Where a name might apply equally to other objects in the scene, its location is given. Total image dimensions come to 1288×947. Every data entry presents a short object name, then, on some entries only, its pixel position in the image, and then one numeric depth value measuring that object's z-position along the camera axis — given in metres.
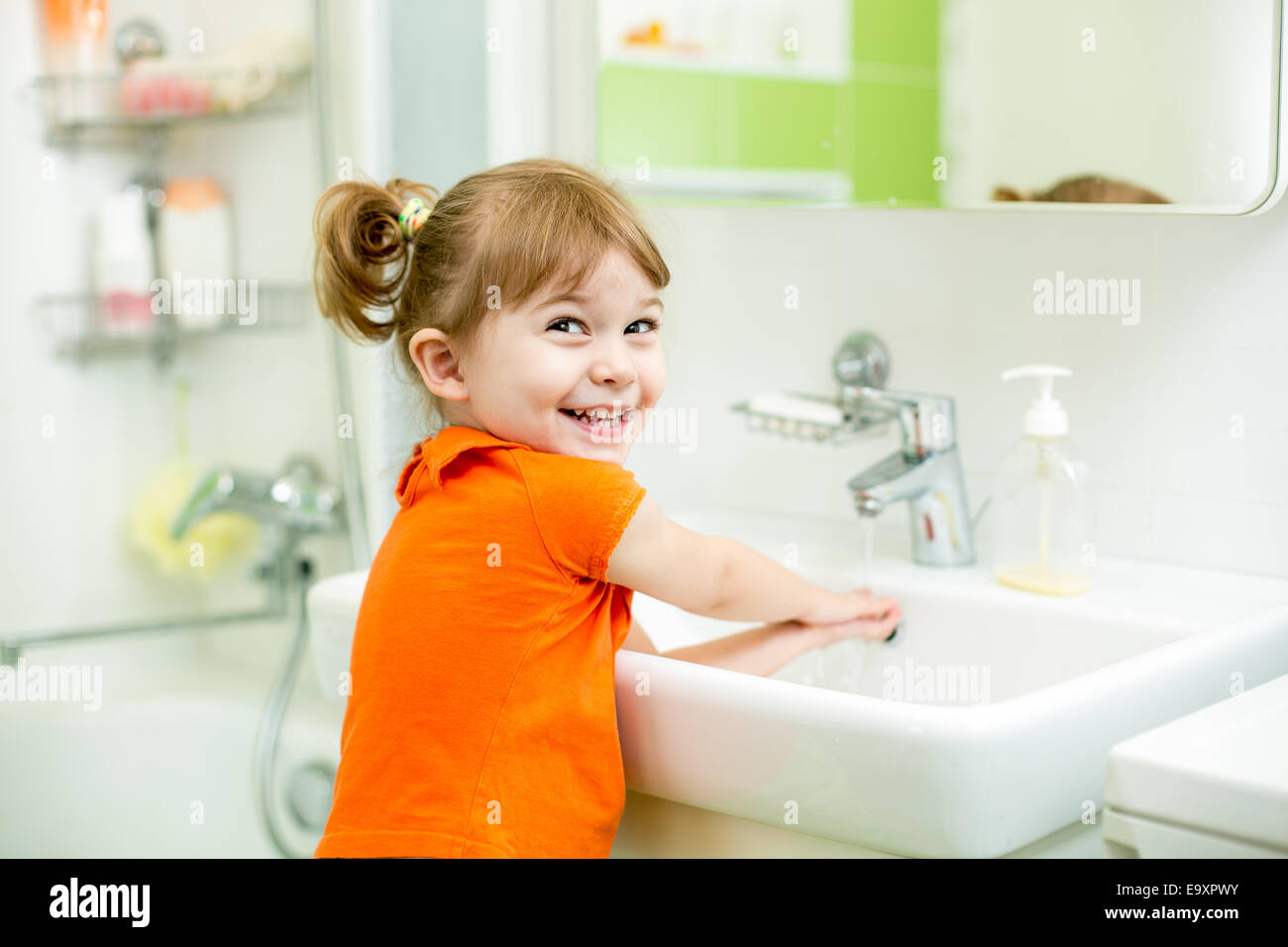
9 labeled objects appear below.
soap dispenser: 1.00
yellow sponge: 1.62
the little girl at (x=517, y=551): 0.77
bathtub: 1.50
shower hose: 1.50
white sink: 0.68
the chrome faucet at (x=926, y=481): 1.06
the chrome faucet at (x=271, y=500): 1.55
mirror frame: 1.27
